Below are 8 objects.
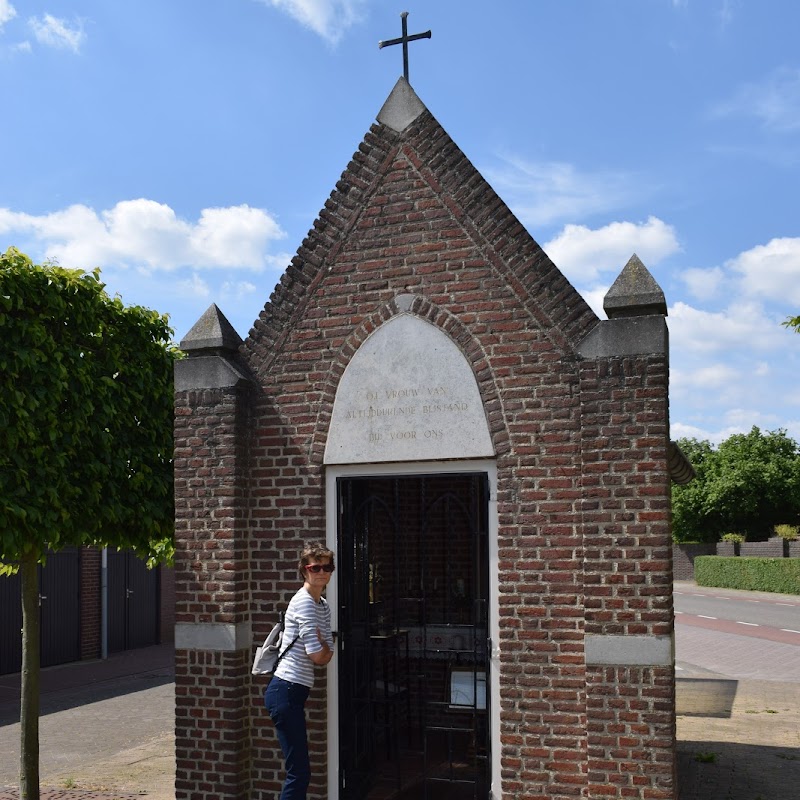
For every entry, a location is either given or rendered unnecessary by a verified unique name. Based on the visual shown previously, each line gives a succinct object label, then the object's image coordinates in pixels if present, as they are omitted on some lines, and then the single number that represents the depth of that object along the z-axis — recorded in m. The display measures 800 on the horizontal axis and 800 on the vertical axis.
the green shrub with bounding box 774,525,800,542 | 41.12
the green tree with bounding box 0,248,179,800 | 7.73
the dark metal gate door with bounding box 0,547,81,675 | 16.98
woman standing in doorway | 5.96
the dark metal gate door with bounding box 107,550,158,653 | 20.58
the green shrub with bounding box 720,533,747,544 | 45.72
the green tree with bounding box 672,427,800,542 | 51.12
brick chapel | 6.27
